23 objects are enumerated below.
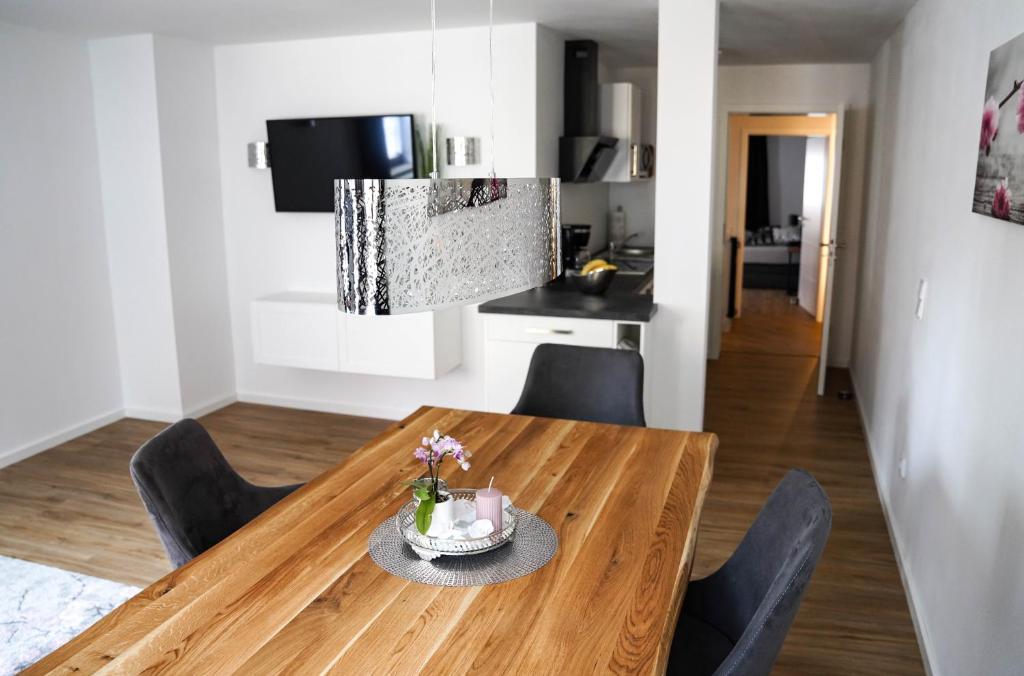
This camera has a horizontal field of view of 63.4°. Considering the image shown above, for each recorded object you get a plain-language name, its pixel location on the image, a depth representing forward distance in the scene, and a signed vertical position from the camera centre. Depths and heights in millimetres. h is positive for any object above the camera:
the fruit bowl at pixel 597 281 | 4359 -490
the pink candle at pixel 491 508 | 2000 -762
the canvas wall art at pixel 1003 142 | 1965 +105
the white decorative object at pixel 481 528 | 1962 -800
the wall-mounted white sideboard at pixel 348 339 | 4918 -906
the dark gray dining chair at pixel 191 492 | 2215 -859
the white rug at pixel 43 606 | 3020 -1594
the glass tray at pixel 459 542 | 1913 -814
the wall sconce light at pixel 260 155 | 5254 +217
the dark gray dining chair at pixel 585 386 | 3207 -774
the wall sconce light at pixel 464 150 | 4812 +216
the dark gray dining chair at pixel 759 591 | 1555 -864
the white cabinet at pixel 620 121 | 5684 +448
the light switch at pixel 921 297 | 3267 -443
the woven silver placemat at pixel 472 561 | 1844 -847
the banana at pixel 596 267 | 4406 -423
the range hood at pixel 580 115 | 5234 +457
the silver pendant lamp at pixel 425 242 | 1664 -112
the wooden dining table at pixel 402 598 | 1533 -846
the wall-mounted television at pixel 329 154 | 4902 +208
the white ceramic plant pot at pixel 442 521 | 1964 -787
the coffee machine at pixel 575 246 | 5480 -387
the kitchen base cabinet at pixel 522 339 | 4109 -761
